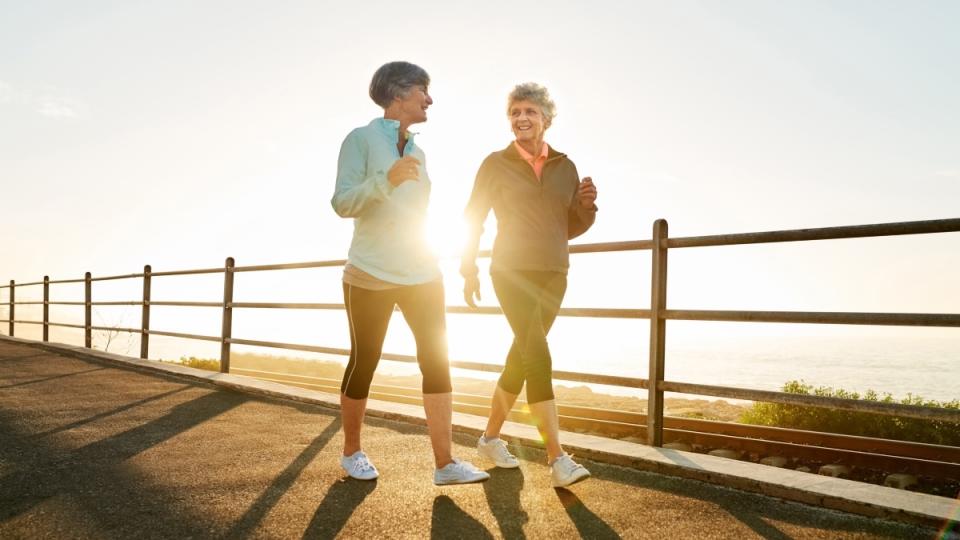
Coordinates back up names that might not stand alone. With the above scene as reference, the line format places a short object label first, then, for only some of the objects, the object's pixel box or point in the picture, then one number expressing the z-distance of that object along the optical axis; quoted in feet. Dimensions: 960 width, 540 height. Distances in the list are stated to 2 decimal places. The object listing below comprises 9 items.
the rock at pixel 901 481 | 14.82
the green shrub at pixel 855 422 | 23.58
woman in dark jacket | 10.73
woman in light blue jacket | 10.06
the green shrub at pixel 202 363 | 44.82
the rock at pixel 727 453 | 17.38
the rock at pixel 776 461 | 16.63
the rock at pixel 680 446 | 17.78
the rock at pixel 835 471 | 15.48
